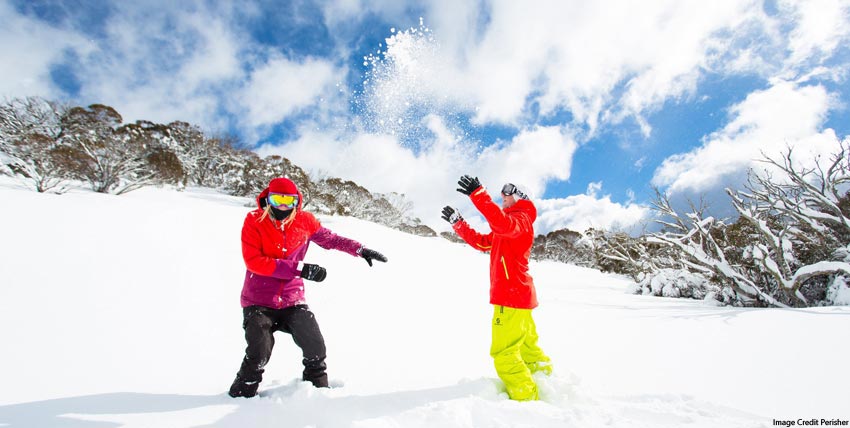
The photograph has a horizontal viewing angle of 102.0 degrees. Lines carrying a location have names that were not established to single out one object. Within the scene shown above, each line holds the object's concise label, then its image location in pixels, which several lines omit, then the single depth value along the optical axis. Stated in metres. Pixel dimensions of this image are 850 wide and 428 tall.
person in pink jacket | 2.13
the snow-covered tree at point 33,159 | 12.59
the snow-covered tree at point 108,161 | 14.97
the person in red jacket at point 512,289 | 2.25
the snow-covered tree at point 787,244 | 6.50
